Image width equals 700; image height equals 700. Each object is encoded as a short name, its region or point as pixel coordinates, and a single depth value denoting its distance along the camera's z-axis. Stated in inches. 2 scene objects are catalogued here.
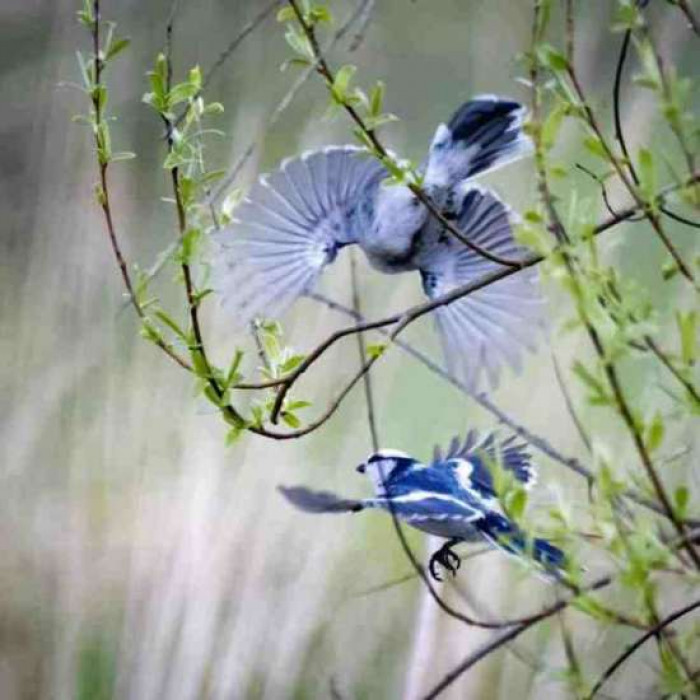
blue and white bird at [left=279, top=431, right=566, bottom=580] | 319.6
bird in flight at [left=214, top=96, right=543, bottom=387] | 320.4
